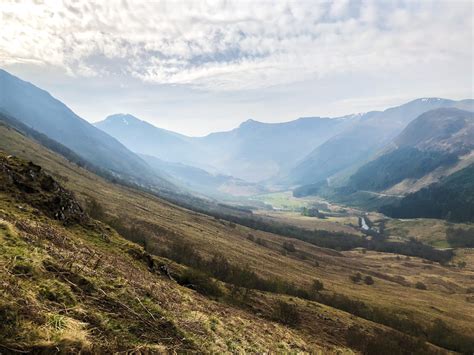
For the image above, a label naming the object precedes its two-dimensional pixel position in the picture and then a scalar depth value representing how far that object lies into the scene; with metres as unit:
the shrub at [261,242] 157.27
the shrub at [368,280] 127.67
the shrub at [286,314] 38.62
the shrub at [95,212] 64.56
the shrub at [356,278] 127.31
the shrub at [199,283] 36.28
